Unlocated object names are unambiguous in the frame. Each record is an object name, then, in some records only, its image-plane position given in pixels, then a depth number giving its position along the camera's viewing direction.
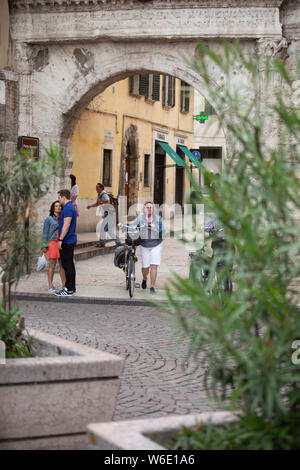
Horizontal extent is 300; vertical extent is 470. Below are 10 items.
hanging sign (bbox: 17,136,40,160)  14.98
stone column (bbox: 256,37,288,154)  13.57
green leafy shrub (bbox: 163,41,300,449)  2.61
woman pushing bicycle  13.02
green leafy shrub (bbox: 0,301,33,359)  4.51
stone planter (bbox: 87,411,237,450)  2.95
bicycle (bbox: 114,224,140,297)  12.84
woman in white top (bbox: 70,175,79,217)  18.67
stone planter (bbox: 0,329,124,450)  4.09
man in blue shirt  12.57
